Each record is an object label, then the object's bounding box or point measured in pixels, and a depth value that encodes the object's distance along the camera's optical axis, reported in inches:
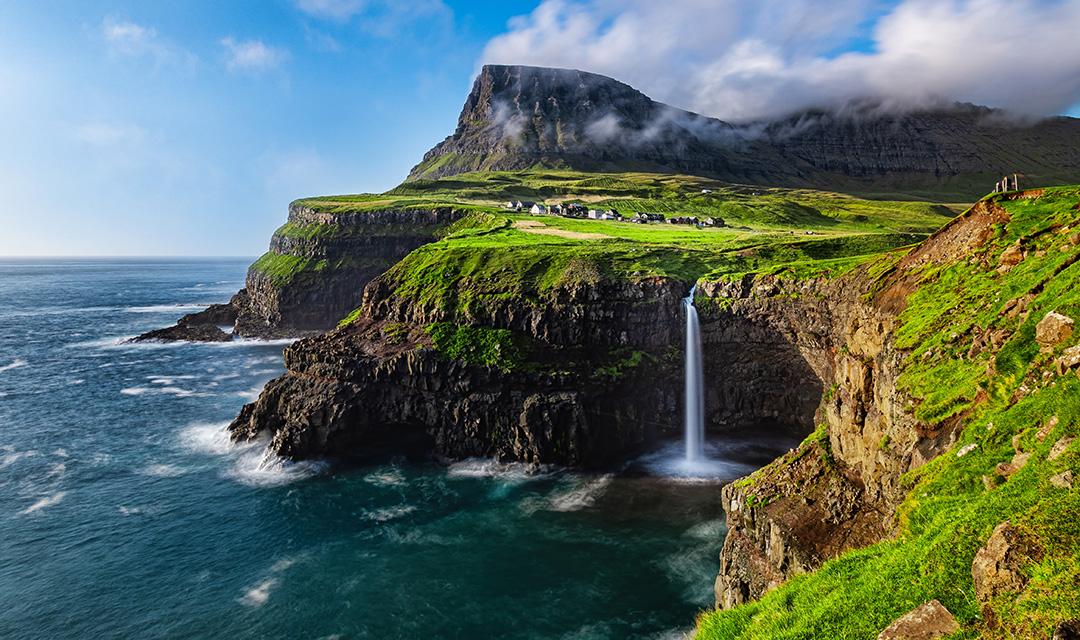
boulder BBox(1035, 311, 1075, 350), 671.8
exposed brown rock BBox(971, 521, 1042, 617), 414.9
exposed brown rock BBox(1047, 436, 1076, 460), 532.1
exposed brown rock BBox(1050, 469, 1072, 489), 475.2
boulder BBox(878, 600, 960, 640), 430.0
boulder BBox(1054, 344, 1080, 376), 620.4
